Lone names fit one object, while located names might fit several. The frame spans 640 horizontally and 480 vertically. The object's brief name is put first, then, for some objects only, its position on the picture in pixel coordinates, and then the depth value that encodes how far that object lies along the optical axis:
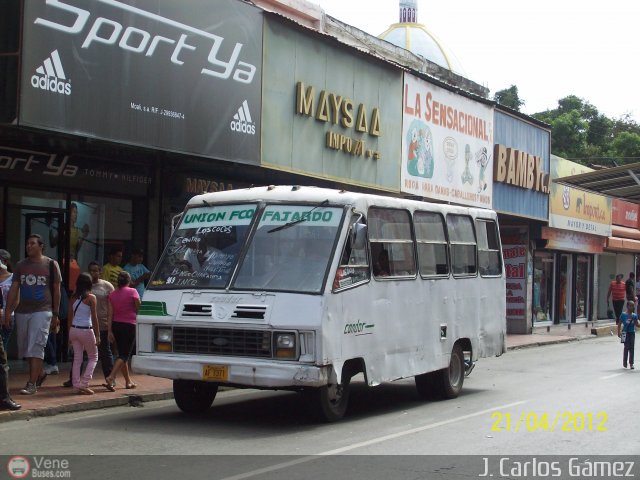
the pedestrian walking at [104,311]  12.82
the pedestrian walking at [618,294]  28.42
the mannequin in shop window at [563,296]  32.62
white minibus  9.77
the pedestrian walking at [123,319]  12.48
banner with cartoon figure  21.69
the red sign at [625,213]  36.12
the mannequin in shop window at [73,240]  15.06
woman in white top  11.84
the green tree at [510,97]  68.81
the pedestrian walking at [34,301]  11.38
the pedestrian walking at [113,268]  14.97
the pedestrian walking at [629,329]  17.44
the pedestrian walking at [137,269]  15.32
